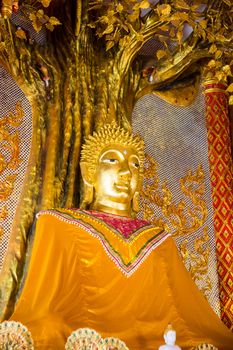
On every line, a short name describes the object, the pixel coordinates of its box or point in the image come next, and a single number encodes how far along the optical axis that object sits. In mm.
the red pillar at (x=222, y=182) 3822
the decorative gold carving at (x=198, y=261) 3789
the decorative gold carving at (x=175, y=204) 3795
